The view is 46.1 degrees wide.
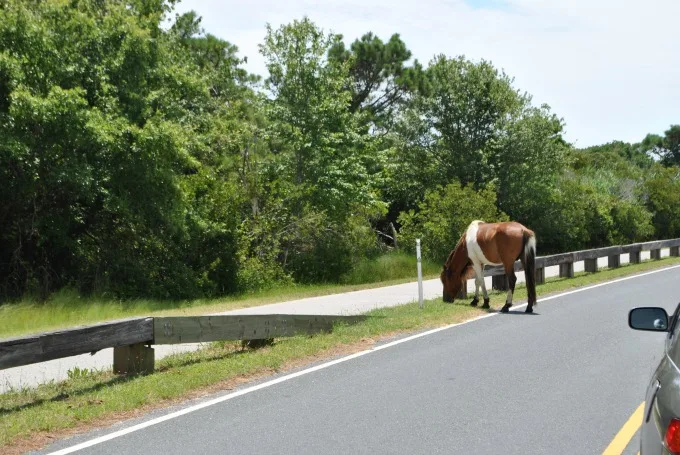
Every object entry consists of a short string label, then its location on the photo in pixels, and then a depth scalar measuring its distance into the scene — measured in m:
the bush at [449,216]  33.38
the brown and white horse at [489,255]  17.00
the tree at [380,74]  52.41
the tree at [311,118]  31.92
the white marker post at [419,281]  17.20
